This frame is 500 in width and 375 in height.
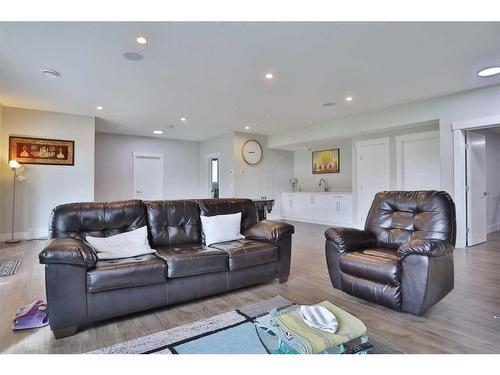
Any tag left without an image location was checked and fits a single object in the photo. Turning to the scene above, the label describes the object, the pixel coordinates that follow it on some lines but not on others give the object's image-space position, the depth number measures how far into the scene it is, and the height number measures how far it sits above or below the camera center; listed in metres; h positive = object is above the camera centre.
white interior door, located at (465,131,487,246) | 4.70 +0.06
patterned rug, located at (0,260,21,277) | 3.35 -0.95
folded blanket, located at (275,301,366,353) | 1.24 -0.66
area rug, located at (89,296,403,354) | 1.59 -0.97
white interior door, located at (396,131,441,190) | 5.47 +0.61
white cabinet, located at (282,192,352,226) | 6.95 -0.42
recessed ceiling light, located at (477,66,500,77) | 3.54 +1.55
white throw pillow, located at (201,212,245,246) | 3.03 -0.40
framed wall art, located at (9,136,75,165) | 5.32 +0.80
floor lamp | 5.28 +0.16
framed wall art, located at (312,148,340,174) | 7.93 +0.89
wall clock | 7.71 +1.11
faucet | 8.18 +0.24
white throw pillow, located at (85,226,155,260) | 2.42 -0.47
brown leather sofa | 1.99 -0.58
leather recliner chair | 2.17 -0.54
